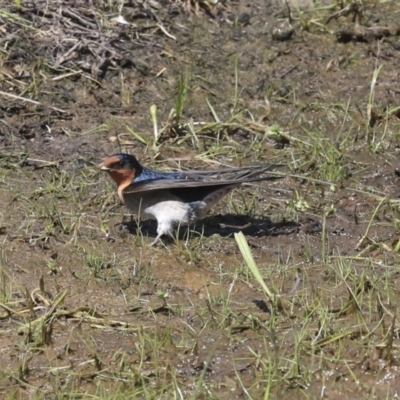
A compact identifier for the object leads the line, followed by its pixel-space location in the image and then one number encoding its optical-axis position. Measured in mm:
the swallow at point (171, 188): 12469
